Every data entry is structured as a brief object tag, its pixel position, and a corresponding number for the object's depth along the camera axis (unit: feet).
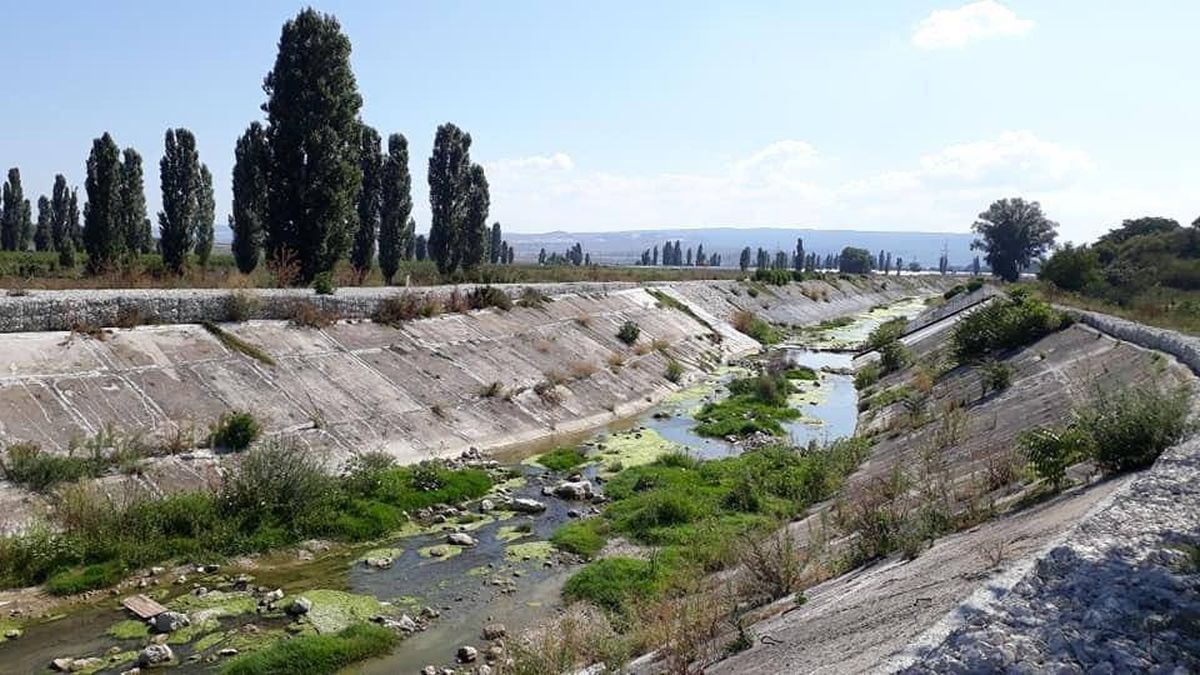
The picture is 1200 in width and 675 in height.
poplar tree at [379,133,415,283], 158.81
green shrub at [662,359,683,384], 121.60
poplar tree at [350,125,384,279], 150.00
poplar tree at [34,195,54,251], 295.28
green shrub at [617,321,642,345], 130.62
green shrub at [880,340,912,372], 123.34
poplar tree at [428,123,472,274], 186.60
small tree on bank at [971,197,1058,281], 320.70
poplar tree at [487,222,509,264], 516.32
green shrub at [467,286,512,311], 109.19
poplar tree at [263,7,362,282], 102.27
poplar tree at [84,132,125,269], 143.43
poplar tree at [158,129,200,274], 160.66
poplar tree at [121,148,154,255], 153.79
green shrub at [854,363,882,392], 121.49
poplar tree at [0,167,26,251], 287.89
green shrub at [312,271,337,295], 86.89
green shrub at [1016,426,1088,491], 35.63
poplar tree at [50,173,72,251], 285.43
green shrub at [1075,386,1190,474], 33.71
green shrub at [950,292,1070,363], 90.38
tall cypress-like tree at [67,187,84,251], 272.23
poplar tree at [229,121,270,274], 171.63
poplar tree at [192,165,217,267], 201.16
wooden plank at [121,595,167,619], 38.19
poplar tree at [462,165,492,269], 193.67
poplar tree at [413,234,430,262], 446.60
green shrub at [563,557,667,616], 41.89
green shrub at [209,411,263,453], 57.77
